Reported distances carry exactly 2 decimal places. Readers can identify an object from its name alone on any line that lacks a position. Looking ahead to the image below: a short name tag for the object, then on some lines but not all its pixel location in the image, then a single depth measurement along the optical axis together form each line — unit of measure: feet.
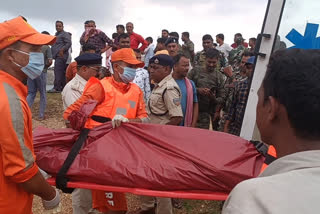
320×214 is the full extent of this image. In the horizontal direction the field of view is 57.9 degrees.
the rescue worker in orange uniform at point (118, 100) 9.10
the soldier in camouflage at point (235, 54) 23.23
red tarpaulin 6.89
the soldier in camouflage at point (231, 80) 14.60
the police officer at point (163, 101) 10.94
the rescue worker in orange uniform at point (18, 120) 4.99
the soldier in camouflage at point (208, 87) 14.89
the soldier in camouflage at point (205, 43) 23.03
